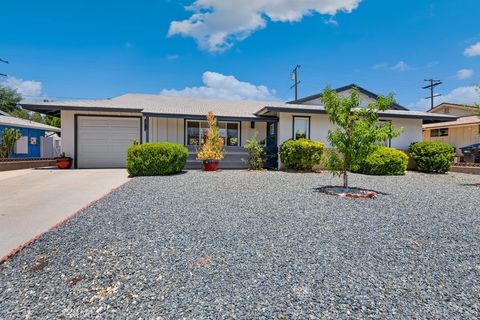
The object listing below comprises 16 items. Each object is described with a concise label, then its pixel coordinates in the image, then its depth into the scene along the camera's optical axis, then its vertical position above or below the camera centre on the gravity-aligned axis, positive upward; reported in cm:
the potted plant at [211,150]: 1242 +25
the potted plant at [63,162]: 1356 -35
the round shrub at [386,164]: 1220 -36
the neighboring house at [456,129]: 1975 +215
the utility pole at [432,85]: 3456 +908
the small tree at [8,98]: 3644 +787
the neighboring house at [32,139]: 1844 +123
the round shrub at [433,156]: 1314 +0
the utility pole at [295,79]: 2806 +794
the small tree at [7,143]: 1414 +62
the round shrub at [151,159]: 1039 -15
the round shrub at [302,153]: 1259 +12
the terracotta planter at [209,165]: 1248 -47
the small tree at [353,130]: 758 +74
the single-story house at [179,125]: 1371 +165
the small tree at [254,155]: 1324 +3
